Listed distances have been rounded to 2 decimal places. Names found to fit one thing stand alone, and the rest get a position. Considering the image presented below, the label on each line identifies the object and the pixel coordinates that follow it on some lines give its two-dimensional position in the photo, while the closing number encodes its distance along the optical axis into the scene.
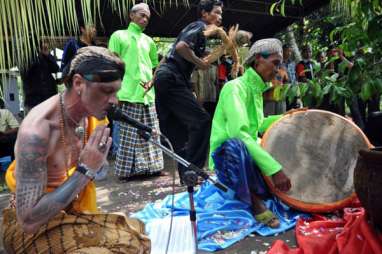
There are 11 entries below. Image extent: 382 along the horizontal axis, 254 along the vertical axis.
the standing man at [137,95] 4.25
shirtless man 1.50
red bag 2.11
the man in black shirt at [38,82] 5.09
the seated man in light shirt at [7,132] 5.13
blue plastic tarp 2.67
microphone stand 1.76
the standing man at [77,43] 4.51
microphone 1.64
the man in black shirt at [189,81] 3.70
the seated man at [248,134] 2.68
